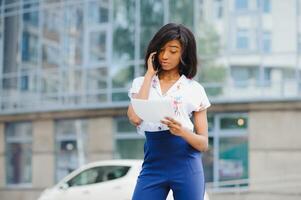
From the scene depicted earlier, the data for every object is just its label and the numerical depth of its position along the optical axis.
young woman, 3.18
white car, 12.65
